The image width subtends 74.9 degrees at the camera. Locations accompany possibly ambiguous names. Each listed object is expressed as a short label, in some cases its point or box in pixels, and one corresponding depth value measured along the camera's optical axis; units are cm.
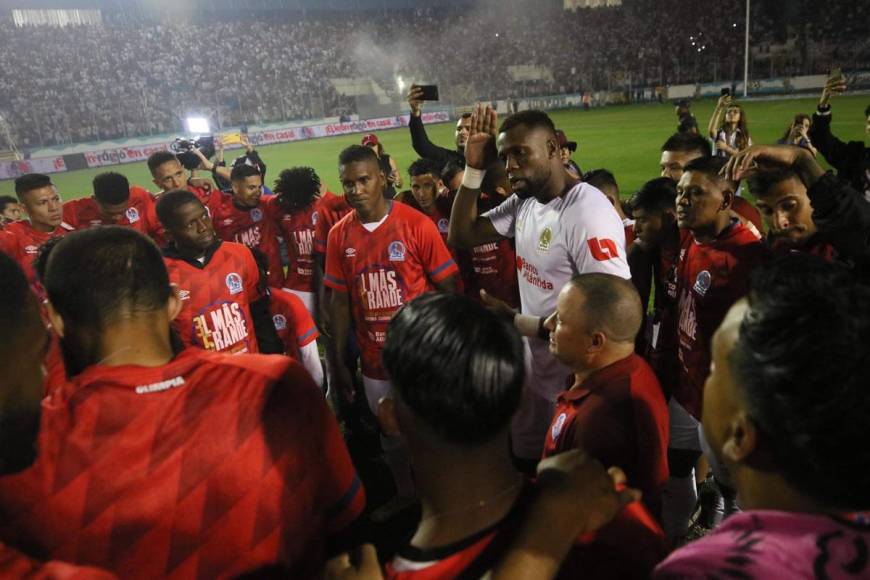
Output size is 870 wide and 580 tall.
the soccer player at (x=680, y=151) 520
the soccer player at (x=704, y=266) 318
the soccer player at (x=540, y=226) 324
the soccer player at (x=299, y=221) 633
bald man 218
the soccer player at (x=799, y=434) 98
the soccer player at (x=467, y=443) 122
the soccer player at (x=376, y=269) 412
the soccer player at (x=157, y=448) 145
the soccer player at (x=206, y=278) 369
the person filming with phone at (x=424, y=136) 516
